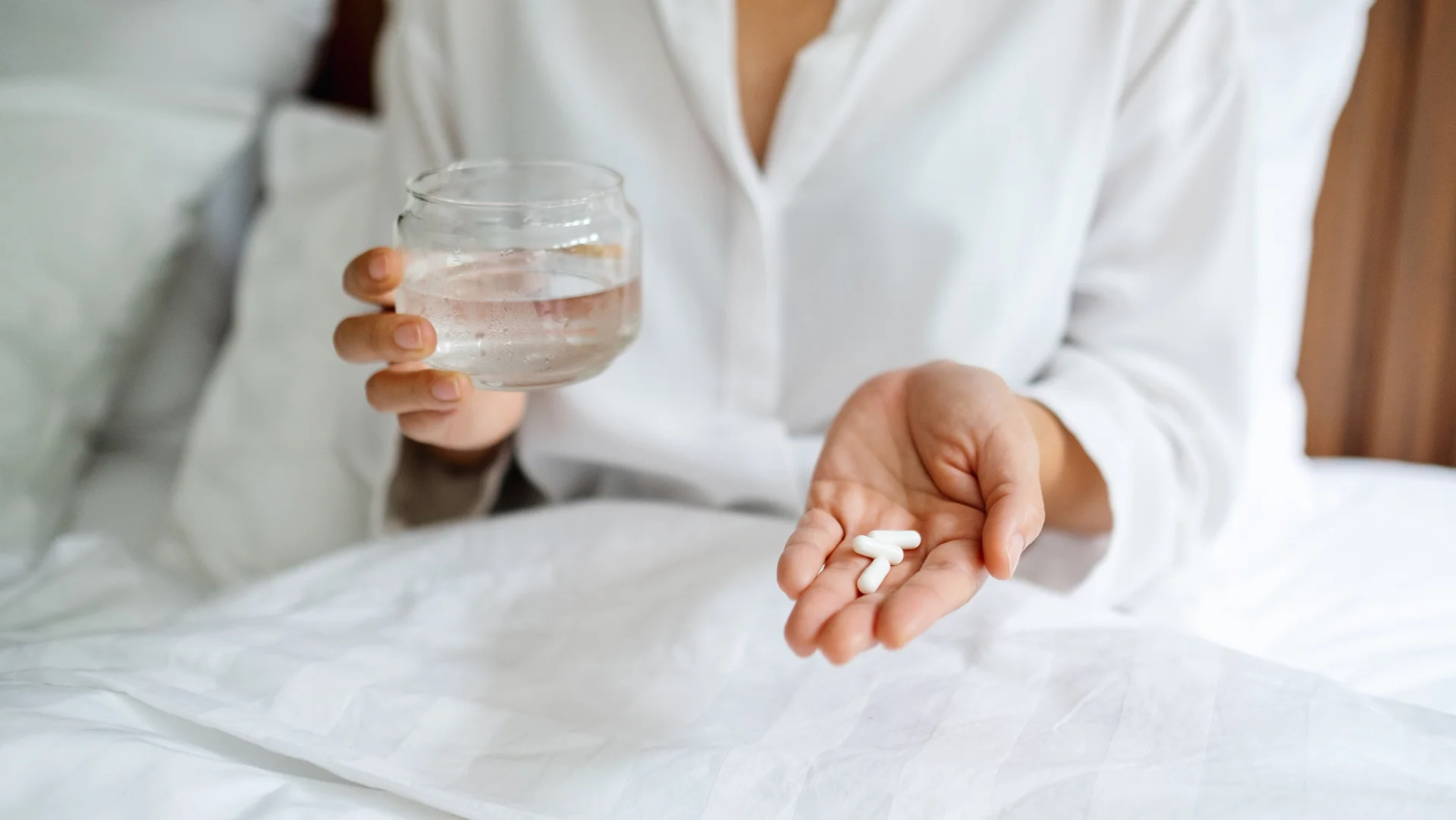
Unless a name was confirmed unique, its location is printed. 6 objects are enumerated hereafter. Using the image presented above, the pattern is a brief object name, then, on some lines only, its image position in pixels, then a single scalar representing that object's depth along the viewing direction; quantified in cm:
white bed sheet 84
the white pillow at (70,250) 98
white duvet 56
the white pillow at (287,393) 101
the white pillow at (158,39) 112
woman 84
